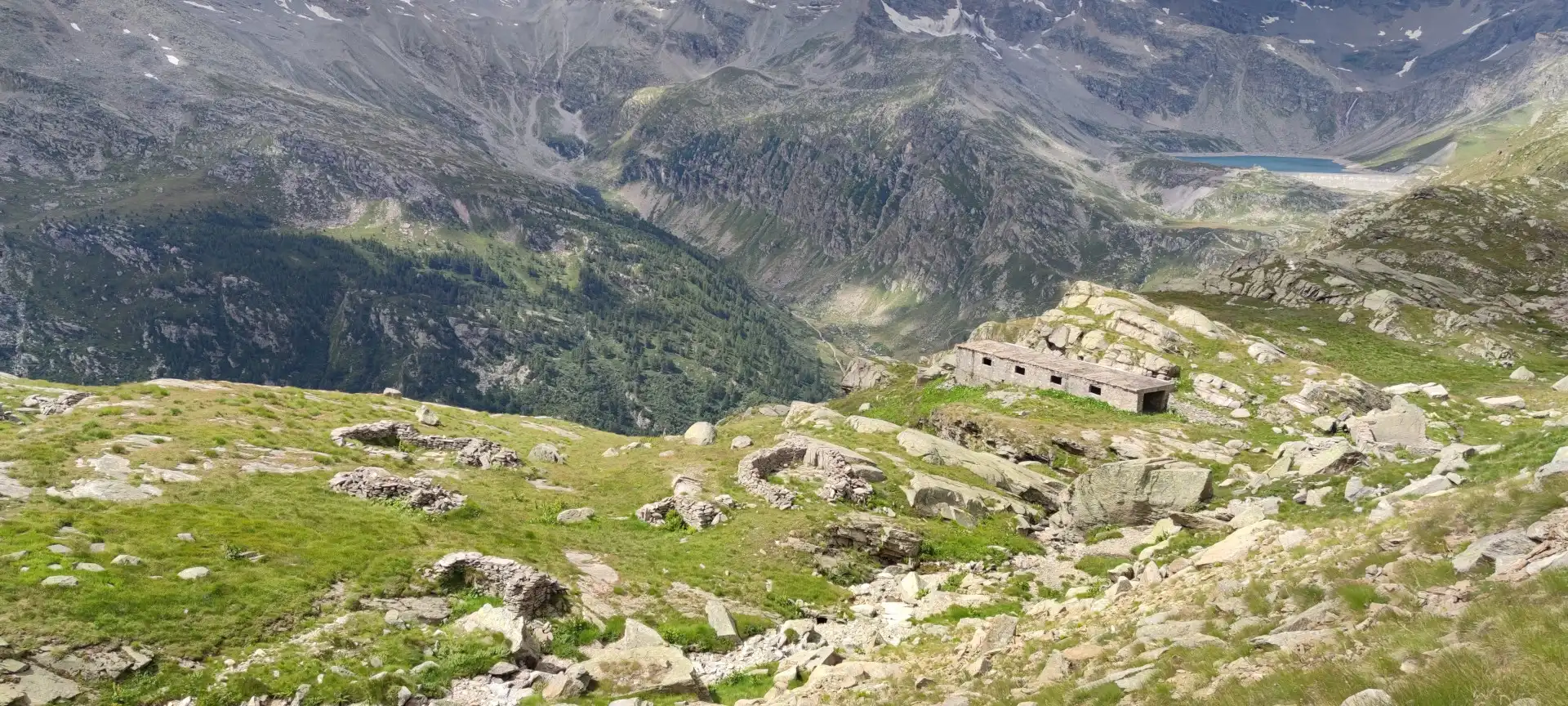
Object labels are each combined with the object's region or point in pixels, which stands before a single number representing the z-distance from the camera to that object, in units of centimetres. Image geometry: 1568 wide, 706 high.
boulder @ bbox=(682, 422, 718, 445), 5621
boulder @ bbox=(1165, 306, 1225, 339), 7744
